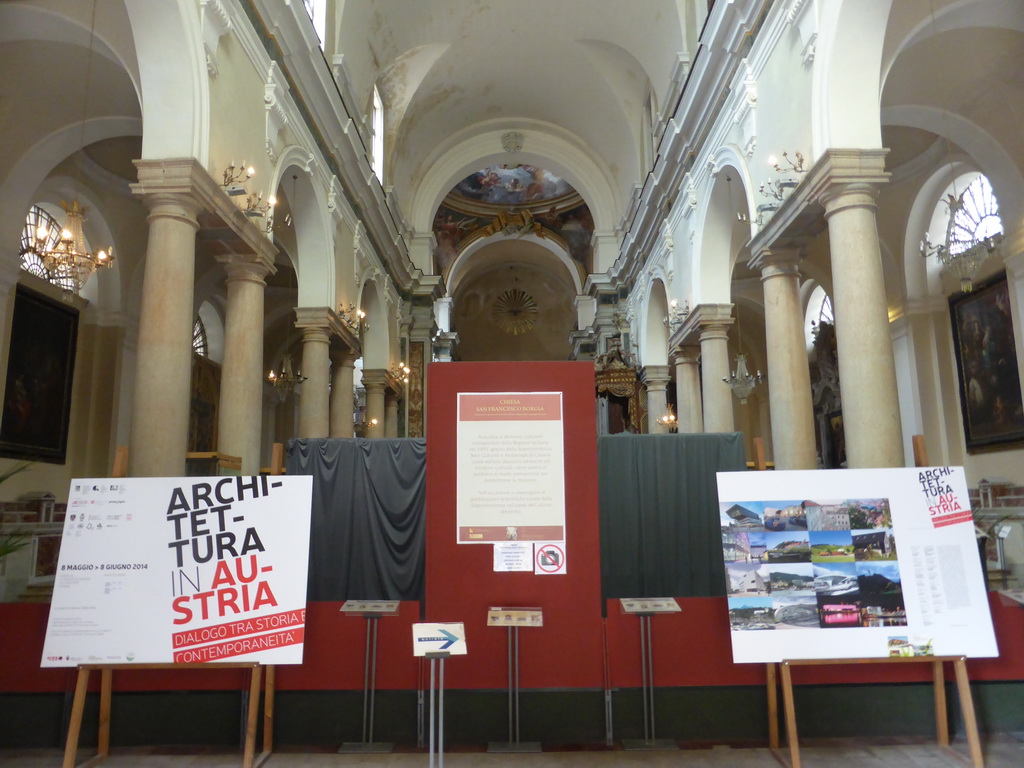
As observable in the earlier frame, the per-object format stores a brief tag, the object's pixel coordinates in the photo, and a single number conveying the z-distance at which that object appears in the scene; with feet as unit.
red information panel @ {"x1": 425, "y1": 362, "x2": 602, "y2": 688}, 16.88
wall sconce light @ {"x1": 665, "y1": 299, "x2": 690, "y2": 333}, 44.12
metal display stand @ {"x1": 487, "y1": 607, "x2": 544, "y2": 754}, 16.11
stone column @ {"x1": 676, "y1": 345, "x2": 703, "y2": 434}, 46.68
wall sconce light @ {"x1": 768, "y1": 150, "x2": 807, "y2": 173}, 25.45
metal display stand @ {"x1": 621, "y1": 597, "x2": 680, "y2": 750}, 16.78
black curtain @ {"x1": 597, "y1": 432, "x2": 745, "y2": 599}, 25.25
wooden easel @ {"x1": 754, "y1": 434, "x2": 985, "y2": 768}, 15.06
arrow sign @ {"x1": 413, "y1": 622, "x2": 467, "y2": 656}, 13.83
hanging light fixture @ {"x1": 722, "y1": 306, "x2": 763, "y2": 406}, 40.47
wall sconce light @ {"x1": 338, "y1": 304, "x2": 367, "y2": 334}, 43.96
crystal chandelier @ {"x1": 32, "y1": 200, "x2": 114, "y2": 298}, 23.02
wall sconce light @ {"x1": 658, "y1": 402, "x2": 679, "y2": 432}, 54.58
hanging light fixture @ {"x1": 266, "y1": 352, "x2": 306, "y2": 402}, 41.60
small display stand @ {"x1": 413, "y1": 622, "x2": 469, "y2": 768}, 13.67
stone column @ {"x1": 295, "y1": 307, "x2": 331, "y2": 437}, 39.50
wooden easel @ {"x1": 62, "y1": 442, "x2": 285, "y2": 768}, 14.93
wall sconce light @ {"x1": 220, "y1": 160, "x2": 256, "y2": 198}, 25.62
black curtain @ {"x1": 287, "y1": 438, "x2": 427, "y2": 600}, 25.45
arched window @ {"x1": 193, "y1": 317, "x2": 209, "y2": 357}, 57.93
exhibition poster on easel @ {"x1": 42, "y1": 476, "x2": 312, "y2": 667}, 15.52
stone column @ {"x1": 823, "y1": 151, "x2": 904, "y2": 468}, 22.25
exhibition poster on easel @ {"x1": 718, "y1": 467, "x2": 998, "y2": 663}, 15.72
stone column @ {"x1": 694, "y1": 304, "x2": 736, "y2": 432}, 39.99
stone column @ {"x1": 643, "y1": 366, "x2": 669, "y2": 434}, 57.52
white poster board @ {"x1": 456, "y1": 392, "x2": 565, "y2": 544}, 16.90
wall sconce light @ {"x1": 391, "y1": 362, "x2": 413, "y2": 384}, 63.21
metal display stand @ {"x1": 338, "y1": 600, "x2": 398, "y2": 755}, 16.74
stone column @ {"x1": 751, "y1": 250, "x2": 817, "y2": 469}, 28.25
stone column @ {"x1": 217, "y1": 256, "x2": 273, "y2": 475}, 28.35
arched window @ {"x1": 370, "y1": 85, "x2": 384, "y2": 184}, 56.72
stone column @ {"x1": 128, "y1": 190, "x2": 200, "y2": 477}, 21.86
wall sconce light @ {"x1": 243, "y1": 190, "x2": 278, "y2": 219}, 27.89
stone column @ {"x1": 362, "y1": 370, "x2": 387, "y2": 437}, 56.39
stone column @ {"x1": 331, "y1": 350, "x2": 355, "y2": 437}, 46.24
